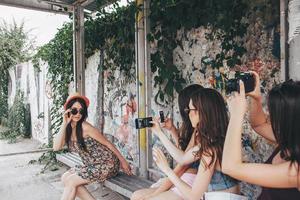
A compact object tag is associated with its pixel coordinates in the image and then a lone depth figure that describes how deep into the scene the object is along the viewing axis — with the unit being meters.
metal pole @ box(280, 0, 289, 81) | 2.43
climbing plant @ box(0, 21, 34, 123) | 13.51
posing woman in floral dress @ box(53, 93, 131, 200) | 3.58
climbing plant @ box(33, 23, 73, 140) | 6.91
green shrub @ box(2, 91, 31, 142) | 11.10
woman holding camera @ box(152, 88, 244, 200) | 2.12
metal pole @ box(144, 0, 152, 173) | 4.05
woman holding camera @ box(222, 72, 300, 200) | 1.53
